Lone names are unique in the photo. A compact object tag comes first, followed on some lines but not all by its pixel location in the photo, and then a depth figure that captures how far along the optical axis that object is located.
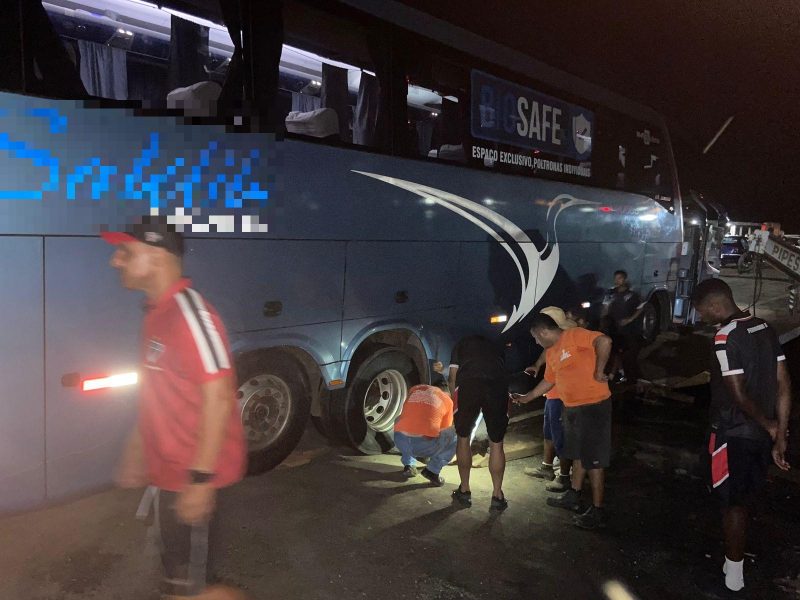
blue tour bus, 3.55
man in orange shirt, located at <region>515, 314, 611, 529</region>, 4.74
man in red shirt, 2.39
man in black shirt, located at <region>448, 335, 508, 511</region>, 4.86
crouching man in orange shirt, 5.36
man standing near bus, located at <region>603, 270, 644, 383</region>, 8.91
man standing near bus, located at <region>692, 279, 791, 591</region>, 3.78
